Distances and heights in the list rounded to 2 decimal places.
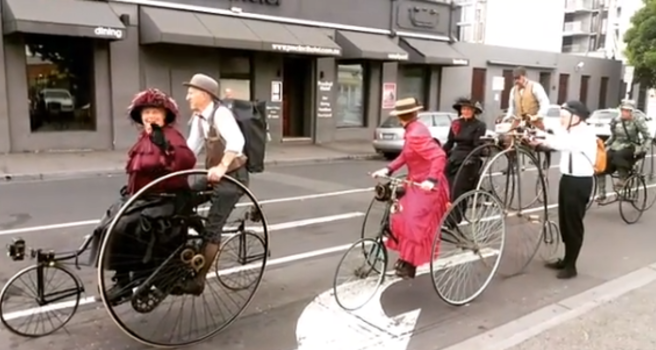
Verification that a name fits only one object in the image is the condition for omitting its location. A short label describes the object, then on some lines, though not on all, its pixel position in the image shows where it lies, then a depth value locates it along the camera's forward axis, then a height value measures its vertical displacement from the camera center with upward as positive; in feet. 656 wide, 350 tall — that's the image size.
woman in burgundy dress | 12.60 -1.62
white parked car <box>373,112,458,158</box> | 52.26 -3.48
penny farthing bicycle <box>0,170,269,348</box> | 12.46 -4.26
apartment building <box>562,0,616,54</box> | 209.15 +26.25
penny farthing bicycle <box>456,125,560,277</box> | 18.99 -3.58
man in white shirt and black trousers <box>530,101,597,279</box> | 18.80 -2.39
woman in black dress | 22.06 -1.71
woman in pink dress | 15.37 -2.78
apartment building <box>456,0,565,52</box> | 140.97 +17.64
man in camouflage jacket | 29.22 -2.30
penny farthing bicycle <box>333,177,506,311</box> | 15.78 -4.66
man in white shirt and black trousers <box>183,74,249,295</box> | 13.76 -1.60
